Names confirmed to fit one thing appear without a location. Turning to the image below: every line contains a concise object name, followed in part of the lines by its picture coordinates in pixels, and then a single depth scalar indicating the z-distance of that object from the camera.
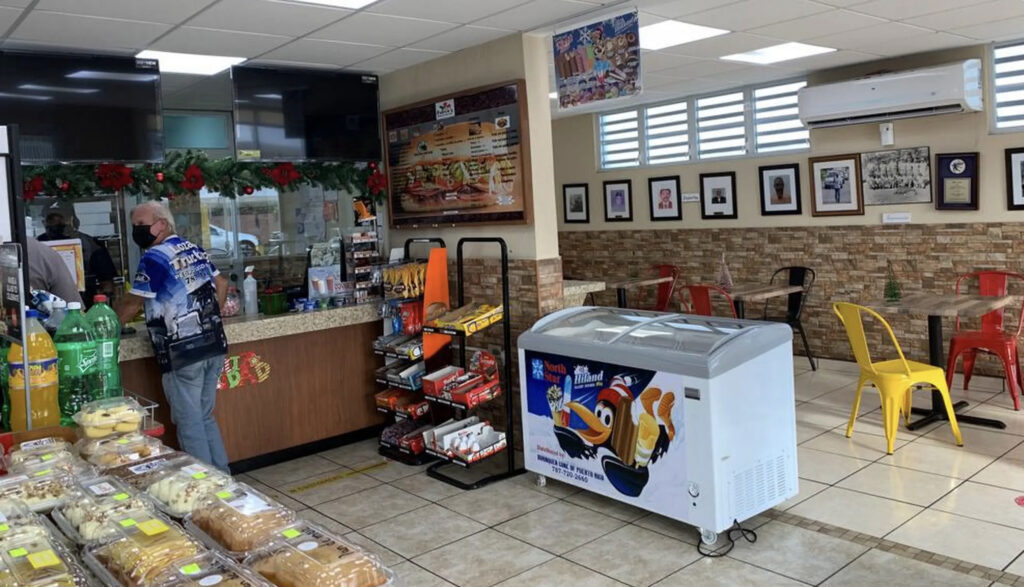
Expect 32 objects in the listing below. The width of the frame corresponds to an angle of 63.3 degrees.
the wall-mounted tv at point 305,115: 5.80
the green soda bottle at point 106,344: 3.71
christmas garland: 5.14
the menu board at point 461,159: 5.31
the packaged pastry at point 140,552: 1.76
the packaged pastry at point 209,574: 1.71
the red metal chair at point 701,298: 7.04
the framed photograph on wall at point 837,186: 7.70
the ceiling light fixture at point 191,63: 5.48
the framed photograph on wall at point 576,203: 10.31
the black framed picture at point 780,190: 8.18
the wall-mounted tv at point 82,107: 4.98
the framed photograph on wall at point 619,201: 9.75
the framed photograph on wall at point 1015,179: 6.72
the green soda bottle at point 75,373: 3.55
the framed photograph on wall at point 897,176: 7.24
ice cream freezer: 3.74
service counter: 5.20
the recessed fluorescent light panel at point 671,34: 5.49
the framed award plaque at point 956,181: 6.97
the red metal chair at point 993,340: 5.98
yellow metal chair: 5.09
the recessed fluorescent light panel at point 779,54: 6.58
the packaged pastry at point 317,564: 1.72
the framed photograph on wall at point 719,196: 8.69
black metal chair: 7.68
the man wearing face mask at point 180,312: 4.48
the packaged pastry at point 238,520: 1.92
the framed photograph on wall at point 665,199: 9.23
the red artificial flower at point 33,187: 4.98
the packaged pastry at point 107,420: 2.82
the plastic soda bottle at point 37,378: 3.21
